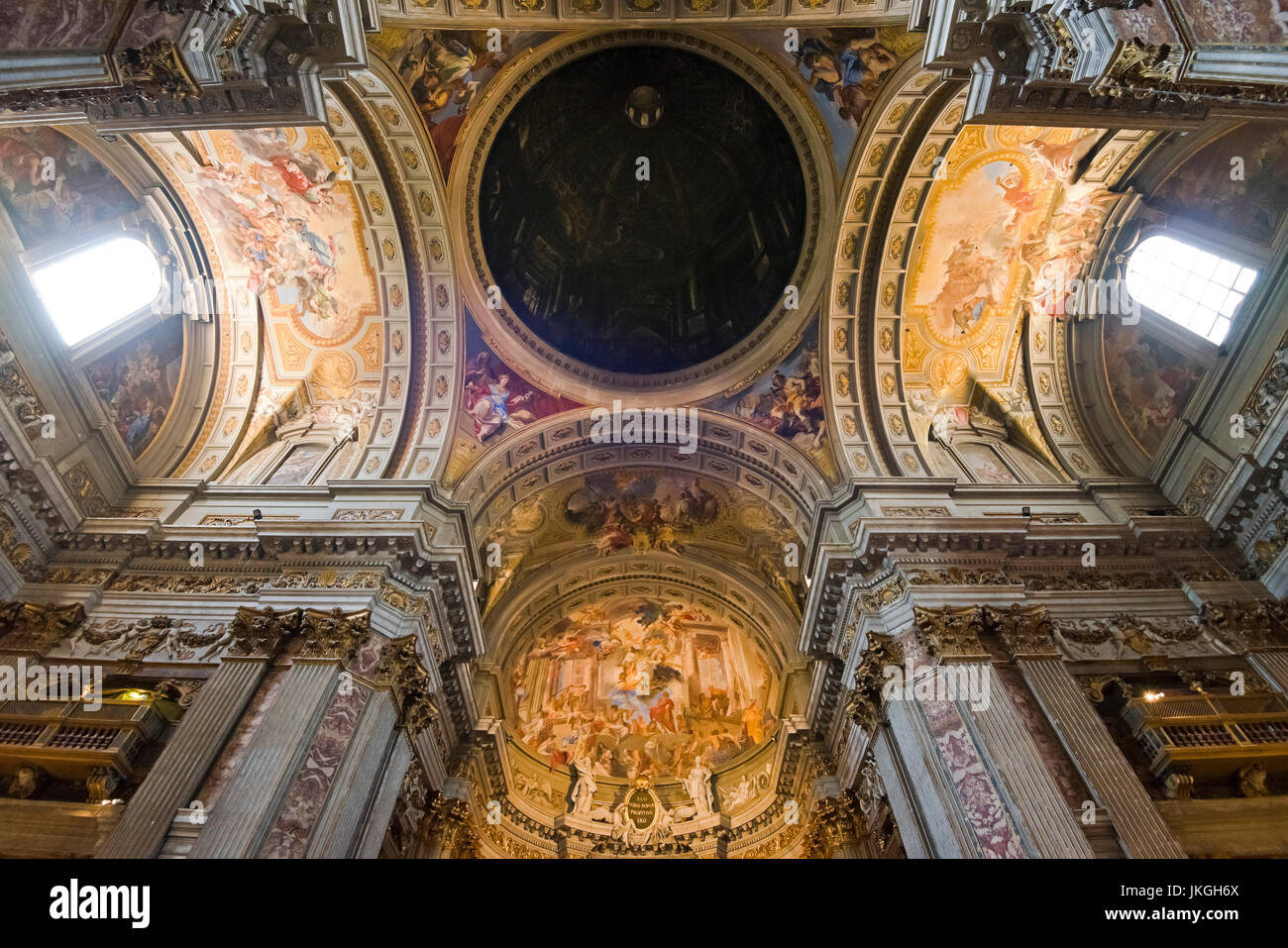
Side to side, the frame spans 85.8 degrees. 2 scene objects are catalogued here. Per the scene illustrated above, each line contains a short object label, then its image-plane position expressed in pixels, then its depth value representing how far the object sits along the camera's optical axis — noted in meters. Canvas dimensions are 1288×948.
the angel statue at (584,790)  17.66
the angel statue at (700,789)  17.49
